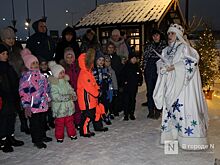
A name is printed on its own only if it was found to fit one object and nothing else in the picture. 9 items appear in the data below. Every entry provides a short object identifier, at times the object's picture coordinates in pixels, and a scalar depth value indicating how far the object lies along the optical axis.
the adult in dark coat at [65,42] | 4.61
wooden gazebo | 8.58
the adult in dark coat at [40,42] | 4.48
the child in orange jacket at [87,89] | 3.83
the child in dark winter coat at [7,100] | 3.38
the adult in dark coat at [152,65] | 4.51
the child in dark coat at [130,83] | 4.65
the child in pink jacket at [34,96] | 3.43
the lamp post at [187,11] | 9.18
